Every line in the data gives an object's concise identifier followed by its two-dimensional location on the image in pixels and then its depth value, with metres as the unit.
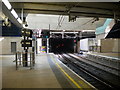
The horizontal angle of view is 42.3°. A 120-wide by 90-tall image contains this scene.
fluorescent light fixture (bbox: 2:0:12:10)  6.32
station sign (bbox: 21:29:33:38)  9.10
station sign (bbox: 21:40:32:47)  9.06
